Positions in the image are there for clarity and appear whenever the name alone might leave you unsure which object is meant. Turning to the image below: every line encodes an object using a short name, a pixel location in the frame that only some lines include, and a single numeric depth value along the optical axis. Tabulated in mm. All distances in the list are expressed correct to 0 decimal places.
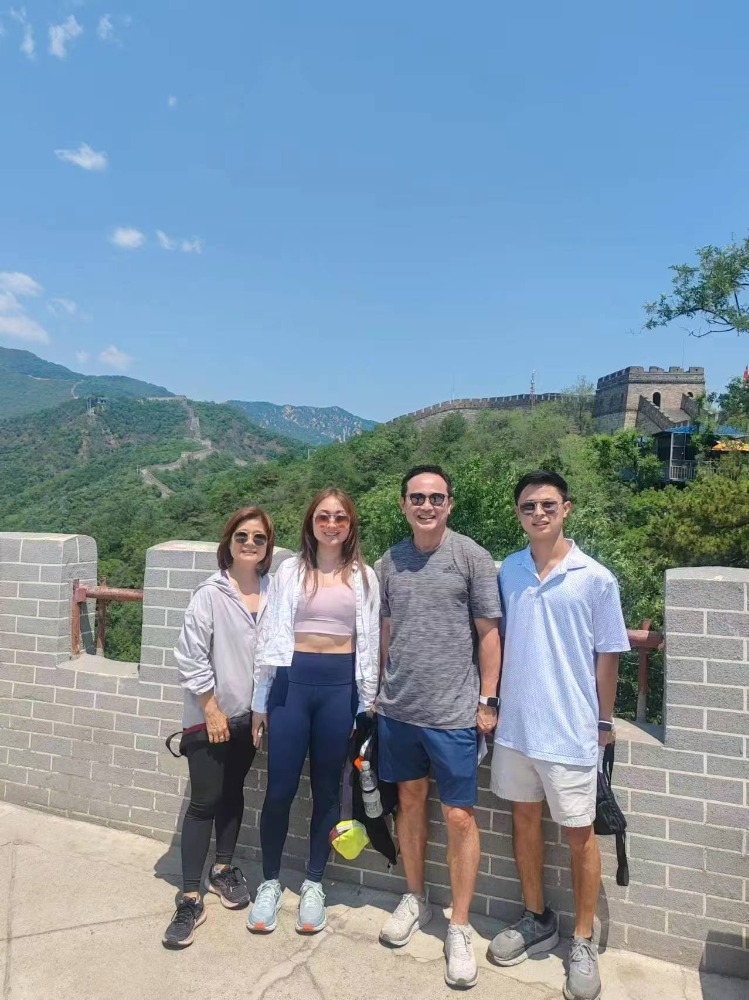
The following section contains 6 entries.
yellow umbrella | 23197
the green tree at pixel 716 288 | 21266
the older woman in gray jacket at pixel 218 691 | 2416
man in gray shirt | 2221
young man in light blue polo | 2104
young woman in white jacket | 2354
